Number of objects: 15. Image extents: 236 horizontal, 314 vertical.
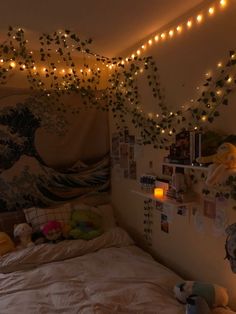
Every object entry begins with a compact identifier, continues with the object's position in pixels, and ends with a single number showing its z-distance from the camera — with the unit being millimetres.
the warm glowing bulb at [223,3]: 1803
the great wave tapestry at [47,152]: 2953
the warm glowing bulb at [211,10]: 1894
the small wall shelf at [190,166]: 1792
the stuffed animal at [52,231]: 2680
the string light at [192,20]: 1848
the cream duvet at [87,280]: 1808
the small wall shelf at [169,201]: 2049
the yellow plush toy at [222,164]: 1633
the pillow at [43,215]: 2857
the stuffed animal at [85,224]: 2762
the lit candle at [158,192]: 2342
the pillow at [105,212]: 3061
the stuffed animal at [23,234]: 2664
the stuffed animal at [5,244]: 2520
